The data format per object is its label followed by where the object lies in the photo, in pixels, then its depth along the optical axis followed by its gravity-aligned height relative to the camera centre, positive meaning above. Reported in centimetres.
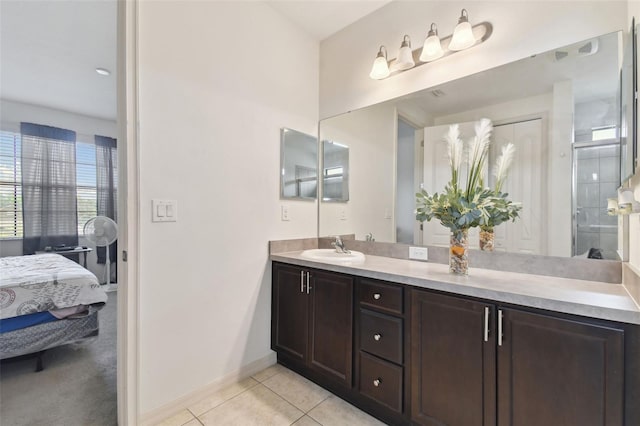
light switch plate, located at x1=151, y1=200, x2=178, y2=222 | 152 +0
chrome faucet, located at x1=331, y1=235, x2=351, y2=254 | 210 -27
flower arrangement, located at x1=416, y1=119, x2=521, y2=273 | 143 +7
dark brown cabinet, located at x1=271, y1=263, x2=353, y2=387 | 167 -72
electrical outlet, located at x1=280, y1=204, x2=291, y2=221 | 219 +0
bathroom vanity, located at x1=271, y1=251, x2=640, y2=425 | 96 -58
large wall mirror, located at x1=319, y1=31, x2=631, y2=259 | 131 +40
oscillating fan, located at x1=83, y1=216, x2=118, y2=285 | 335 -24
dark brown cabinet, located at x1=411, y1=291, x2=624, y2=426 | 96 -61
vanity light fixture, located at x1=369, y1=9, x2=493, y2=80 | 159 +102
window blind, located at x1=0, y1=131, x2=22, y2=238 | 387 +35
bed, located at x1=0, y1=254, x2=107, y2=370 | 201 -75
